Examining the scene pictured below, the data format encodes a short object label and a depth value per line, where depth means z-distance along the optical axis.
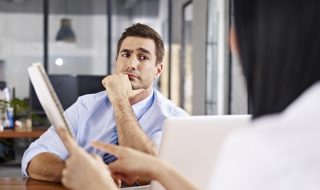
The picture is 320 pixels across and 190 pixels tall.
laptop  1.63
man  1.86
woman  0.54
